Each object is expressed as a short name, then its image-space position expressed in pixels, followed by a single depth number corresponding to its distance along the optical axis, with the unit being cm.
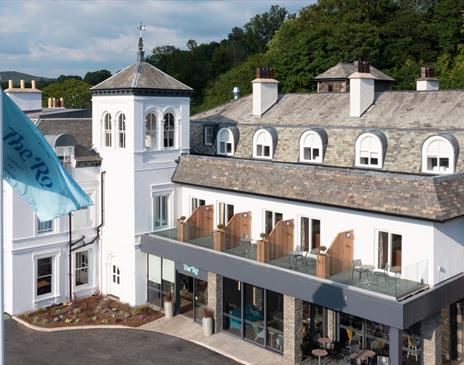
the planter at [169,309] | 2795
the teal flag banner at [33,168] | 1212
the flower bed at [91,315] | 2752
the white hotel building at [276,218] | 2133
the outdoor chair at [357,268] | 2153
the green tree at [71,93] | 8738
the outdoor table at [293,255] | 2383
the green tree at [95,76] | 12950
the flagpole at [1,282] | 1150
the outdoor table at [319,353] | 2200
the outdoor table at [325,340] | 2291
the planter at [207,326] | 2586
